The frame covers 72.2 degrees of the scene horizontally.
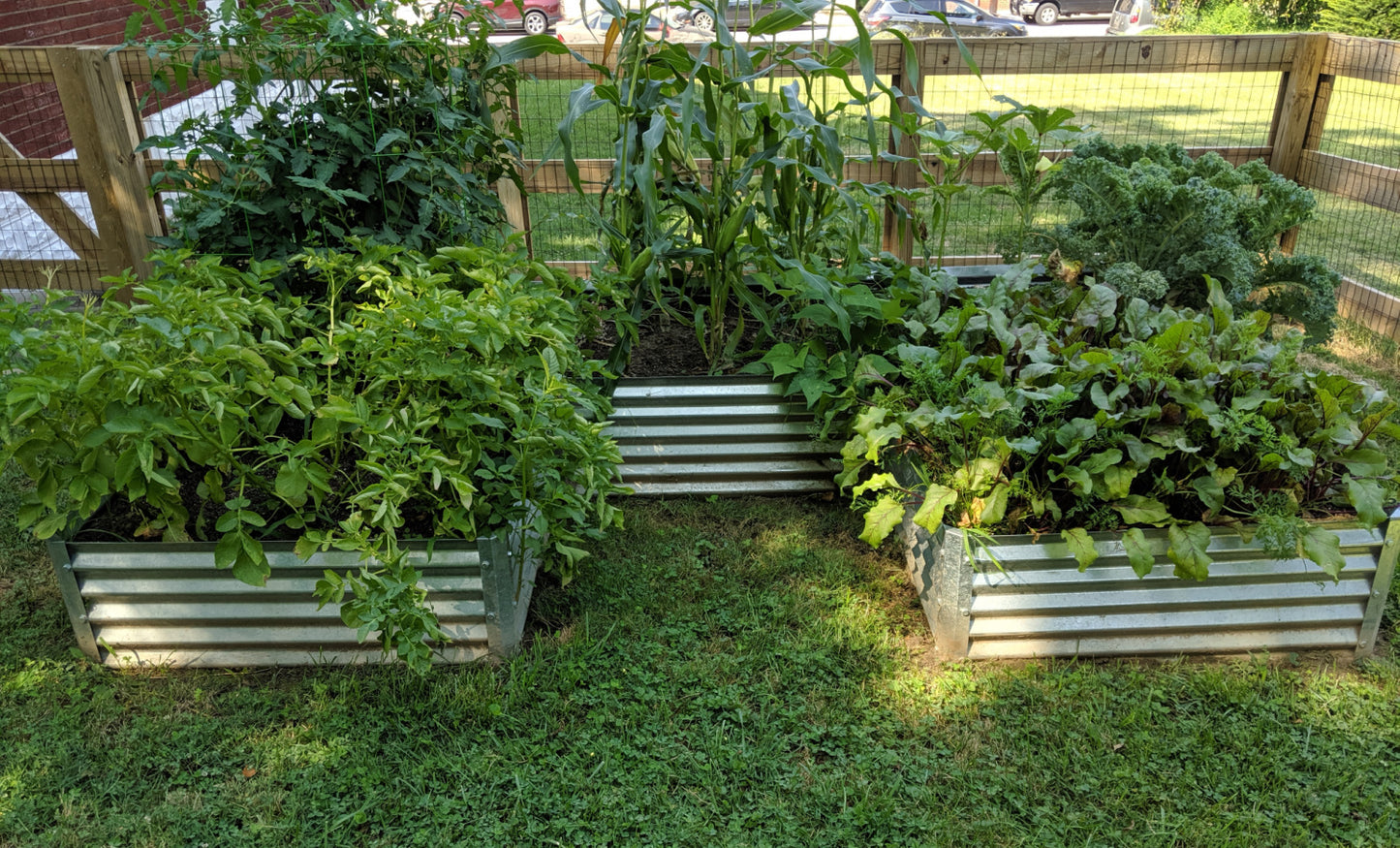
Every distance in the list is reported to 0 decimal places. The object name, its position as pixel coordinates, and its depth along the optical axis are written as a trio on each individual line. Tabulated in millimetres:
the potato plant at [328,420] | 2154
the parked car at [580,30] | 11905
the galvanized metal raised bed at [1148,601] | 2469
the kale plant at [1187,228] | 3555
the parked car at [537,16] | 16891
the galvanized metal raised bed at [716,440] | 3195
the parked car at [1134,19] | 17234
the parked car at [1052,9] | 19203
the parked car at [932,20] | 13547
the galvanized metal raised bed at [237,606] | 2396
